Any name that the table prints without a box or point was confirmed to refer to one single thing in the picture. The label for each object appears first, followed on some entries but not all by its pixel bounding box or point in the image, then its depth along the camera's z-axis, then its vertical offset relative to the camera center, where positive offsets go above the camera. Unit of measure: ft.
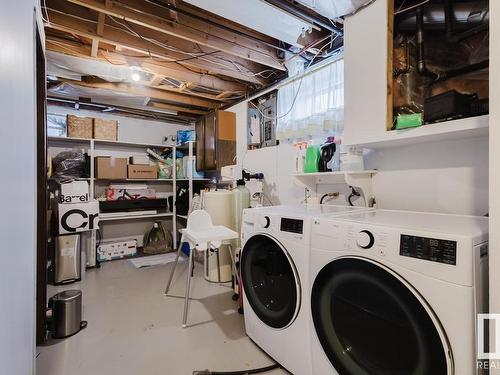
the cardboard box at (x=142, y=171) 12.39 +0.71
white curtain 6.97 +2.47
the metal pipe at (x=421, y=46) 4.77 +2.65
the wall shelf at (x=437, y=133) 3.88 +0.92
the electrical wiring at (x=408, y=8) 4.75 +3.42
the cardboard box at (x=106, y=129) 11.54 +2.60
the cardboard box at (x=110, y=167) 11.60 +0.84
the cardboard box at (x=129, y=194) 12.09 -0.42
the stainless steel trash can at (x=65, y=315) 6.04 -3.14
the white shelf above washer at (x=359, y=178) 5.89 +0.19
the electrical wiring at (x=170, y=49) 6.63 +4.03
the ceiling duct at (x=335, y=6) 4.89 +3.57
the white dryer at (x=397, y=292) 2.63 -1.30
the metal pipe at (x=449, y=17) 4.51 +3.02
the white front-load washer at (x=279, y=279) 4.38 -1.86
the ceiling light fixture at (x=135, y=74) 8.32 +3.78
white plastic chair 6.42 -1.32
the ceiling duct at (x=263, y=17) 5.32 +3.82
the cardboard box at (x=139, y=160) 12.68 +1.29
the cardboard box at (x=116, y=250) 11.65 -3.06
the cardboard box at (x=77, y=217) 9.37 -1.21
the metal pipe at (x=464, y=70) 4.14 +2.02
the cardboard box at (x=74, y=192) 9.80 -0.27
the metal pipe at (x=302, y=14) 5.30 +3.85
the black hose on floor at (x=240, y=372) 4.73 -3.53
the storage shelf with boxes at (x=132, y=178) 11.68 +0.38
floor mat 11.17 -3.47
